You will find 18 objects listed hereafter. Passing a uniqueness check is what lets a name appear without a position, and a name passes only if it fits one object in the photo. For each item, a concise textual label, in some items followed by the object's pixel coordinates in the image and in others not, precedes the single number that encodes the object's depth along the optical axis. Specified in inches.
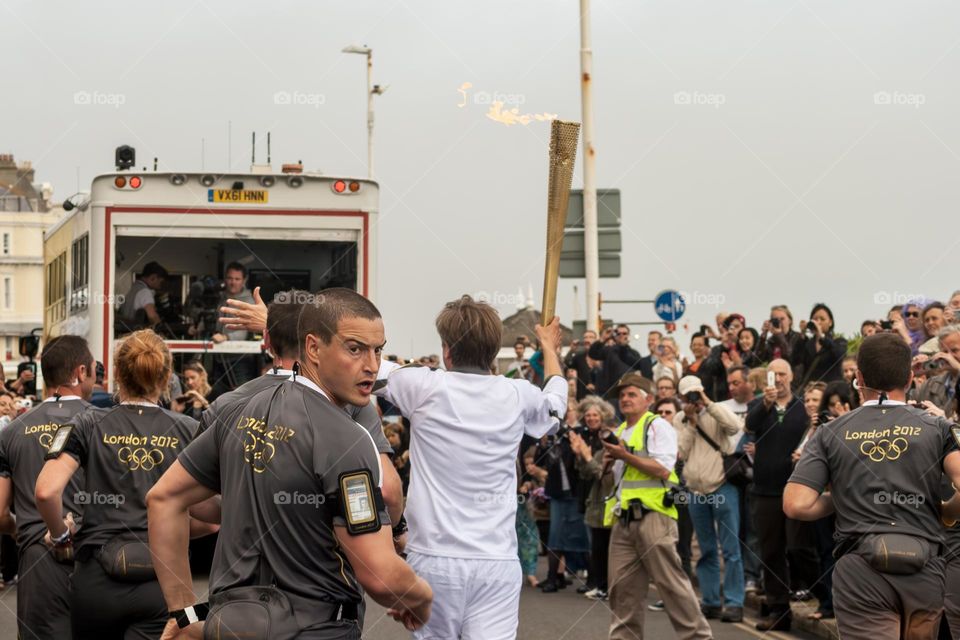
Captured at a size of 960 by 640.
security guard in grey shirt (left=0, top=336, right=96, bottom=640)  257.3
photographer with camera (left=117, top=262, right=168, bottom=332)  535.2
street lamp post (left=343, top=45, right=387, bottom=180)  1428.4
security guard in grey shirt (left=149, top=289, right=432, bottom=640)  157.5
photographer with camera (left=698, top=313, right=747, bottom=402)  587.5
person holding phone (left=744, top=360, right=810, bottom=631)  453.1
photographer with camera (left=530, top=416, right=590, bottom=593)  576.1
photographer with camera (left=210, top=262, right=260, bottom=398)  525.7
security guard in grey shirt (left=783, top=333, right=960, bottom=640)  234.5
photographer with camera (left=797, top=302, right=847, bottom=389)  535.8
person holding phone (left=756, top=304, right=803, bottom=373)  562.9
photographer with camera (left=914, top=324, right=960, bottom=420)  306.8
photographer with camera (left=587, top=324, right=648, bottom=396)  656.4
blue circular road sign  777.6
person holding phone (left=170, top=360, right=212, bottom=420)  436.5
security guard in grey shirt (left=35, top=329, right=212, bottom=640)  236.8
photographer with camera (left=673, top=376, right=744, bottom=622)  473.4
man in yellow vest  368.8
